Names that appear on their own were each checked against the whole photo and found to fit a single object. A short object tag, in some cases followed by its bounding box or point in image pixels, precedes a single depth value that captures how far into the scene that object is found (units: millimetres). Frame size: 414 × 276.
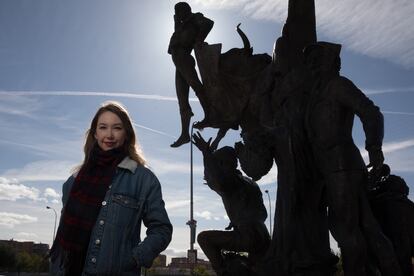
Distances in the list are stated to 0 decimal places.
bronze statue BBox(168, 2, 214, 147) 6270
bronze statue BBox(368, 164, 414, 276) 4289
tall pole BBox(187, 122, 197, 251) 21836
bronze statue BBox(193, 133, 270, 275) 5102
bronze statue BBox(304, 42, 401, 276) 4027
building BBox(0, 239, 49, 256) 92375
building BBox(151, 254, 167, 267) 97731
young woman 2410
